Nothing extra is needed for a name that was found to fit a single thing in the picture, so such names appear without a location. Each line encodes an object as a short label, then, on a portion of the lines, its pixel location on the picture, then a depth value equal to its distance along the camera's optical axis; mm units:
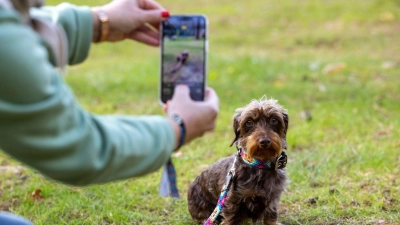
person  1921
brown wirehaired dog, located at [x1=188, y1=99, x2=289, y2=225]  3893
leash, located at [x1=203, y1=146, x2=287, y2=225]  3953
